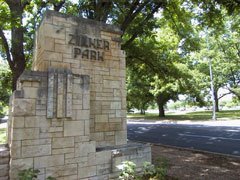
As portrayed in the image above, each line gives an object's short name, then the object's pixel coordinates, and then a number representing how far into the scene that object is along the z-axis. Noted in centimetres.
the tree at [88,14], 1002
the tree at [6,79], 1616
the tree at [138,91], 3397
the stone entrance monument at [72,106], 500
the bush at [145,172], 536
